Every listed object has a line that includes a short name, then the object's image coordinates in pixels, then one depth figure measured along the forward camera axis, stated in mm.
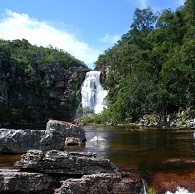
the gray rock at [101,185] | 8917
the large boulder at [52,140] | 15840
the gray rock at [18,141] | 15708
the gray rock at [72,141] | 19736
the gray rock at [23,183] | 9064
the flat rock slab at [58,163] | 9544
